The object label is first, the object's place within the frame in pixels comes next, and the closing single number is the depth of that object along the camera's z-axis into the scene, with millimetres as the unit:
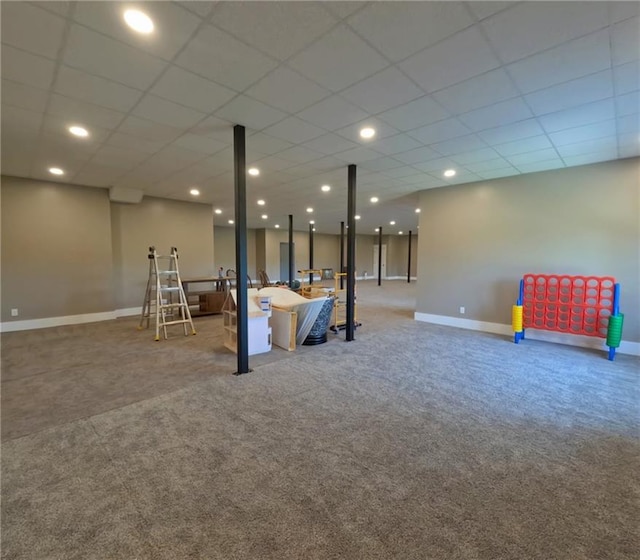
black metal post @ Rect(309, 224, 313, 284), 9914
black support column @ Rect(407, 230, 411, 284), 16203
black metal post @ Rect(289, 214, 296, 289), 10312
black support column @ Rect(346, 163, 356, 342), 4875
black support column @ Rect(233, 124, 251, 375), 3610
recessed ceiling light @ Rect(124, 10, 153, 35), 1865
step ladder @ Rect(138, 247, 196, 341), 5397
